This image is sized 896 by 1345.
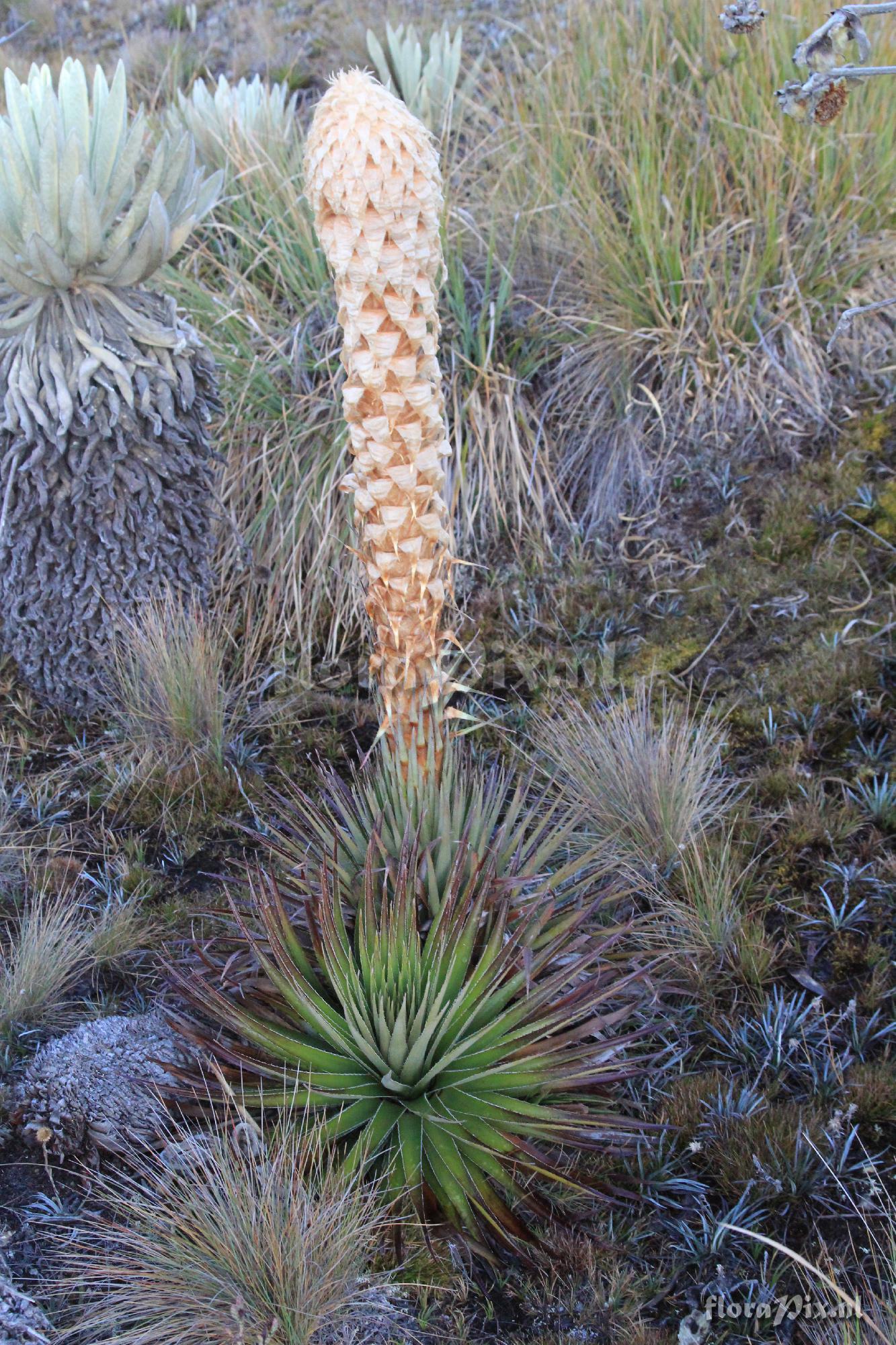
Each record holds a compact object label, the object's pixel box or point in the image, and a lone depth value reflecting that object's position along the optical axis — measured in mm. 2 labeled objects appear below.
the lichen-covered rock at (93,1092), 2258
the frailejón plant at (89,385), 3117
